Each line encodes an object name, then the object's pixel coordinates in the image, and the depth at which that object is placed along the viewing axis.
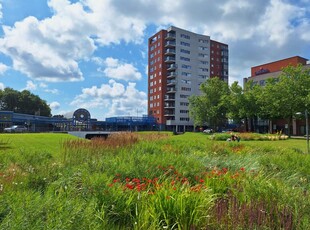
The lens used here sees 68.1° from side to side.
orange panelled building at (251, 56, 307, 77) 62.98
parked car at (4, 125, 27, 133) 48.63
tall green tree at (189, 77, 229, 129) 56.42
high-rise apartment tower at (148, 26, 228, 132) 78.97
